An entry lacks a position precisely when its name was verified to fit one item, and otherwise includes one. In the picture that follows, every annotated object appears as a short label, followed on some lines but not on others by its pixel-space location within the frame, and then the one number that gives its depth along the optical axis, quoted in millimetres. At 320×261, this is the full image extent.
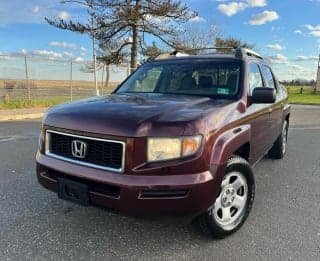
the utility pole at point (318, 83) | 38750
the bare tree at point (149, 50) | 23092
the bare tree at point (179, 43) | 23234
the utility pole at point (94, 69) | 19552
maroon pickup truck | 2656
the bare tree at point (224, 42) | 31653
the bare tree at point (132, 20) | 21062
